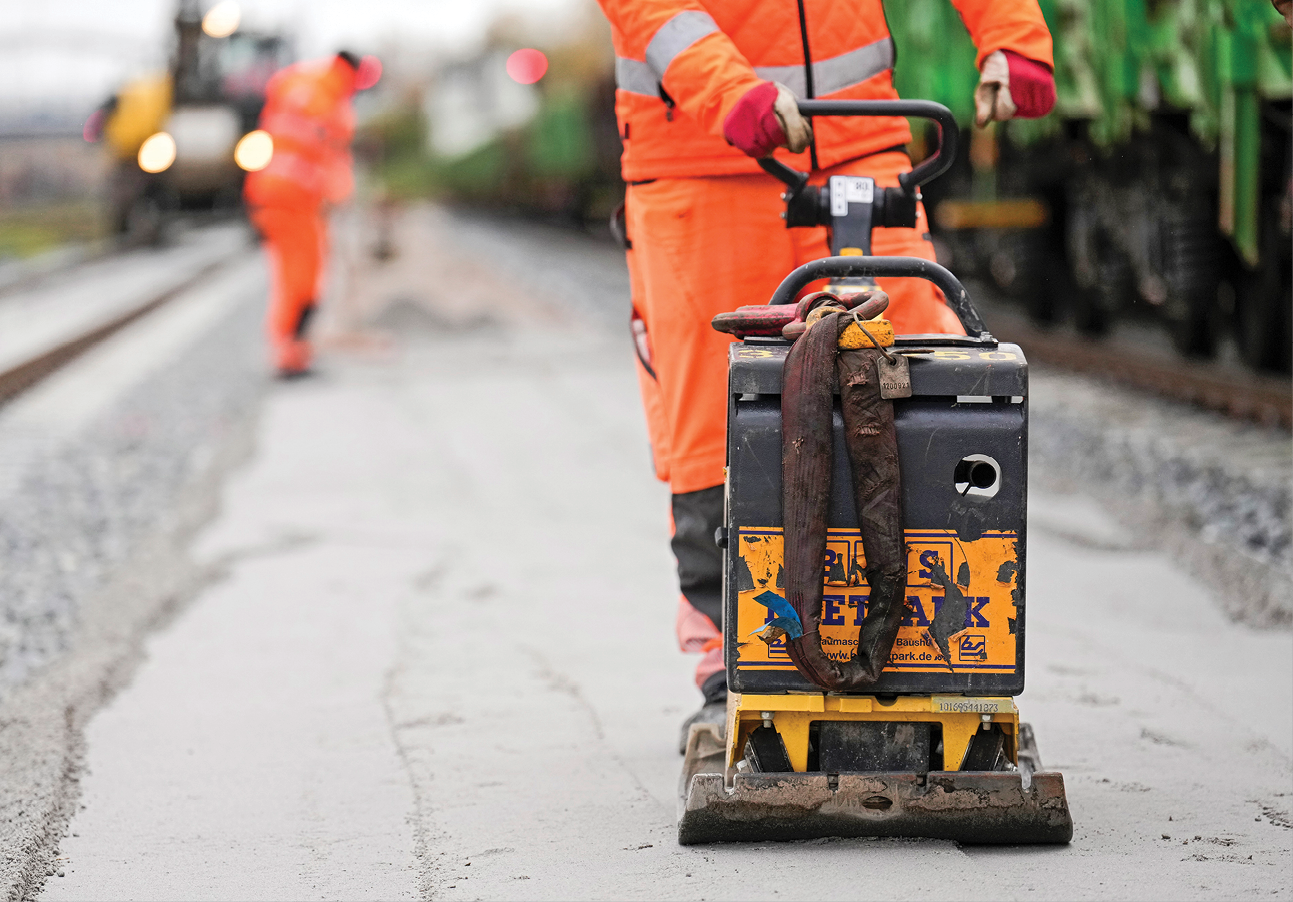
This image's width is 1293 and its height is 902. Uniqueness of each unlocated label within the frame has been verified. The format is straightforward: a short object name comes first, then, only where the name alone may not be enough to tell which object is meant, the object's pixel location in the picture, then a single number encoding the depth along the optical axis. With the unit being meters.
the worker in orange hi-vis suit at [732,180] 5.52
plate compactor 4.55
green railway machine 13.68
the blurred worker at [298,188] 19.83
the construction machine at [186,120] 58.44
